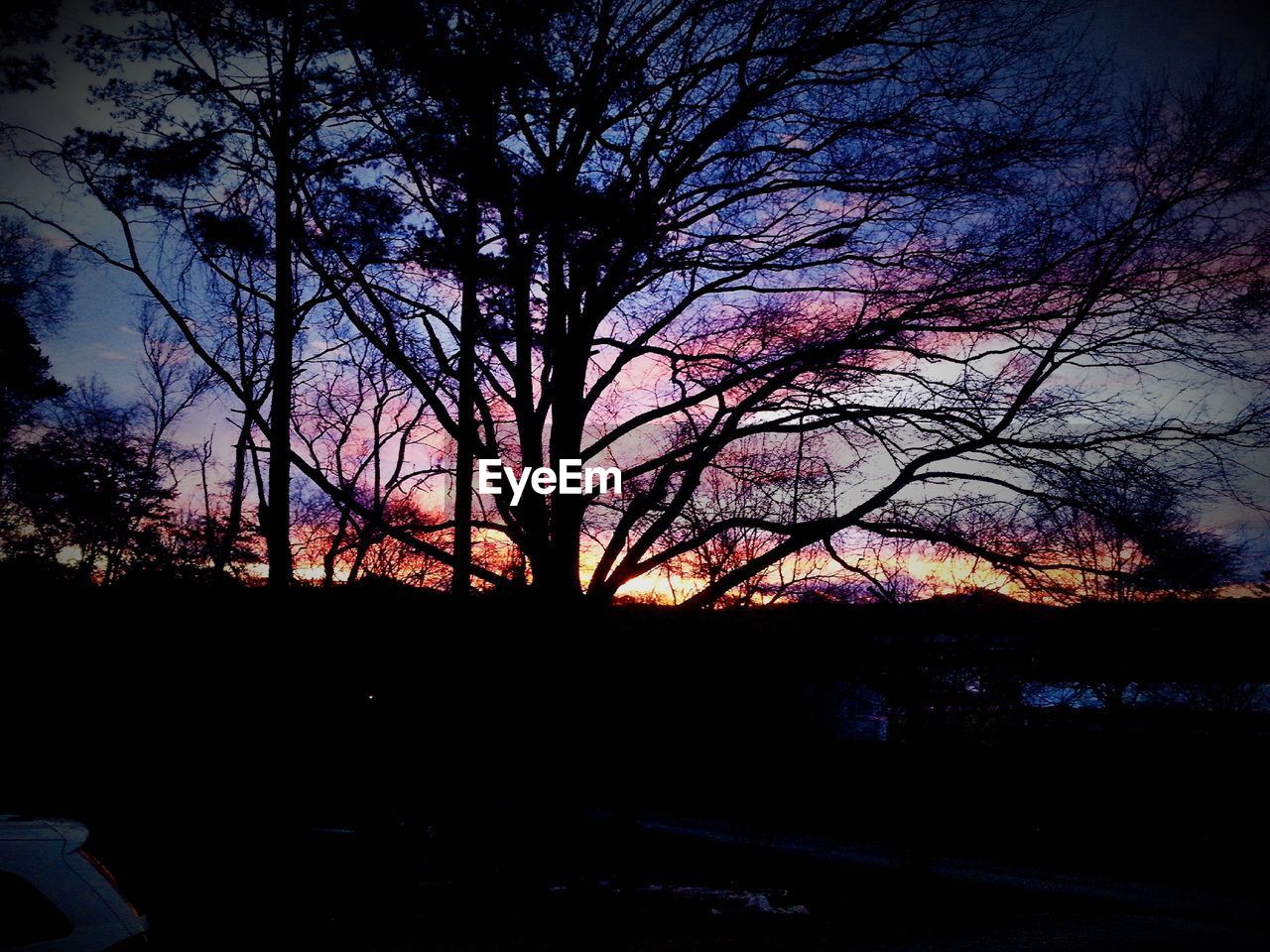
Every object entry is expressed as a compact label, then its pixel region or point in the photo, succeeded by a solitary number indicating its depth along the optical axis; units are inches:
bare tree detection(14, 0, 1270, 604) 379.6
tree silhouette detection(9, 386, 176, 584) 954.7
